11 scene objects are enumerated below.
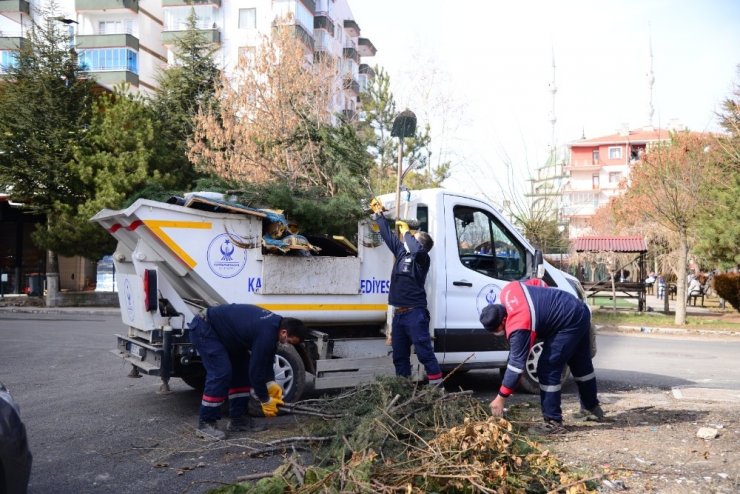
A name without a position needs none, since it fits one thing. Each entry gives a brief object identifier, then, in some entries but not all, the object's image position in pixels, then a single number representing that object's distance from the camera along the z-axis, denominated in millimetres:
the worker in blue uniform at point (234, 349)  5914
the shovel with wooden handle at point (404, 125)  7996
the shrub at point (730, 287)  24750
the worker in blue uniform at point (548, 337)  5871
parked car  3578
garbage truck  6555
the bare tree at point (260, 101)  20031
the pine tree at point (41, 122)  22094
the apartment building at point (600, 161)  82062
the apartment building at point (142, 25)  43375
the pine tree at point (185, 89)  25516
